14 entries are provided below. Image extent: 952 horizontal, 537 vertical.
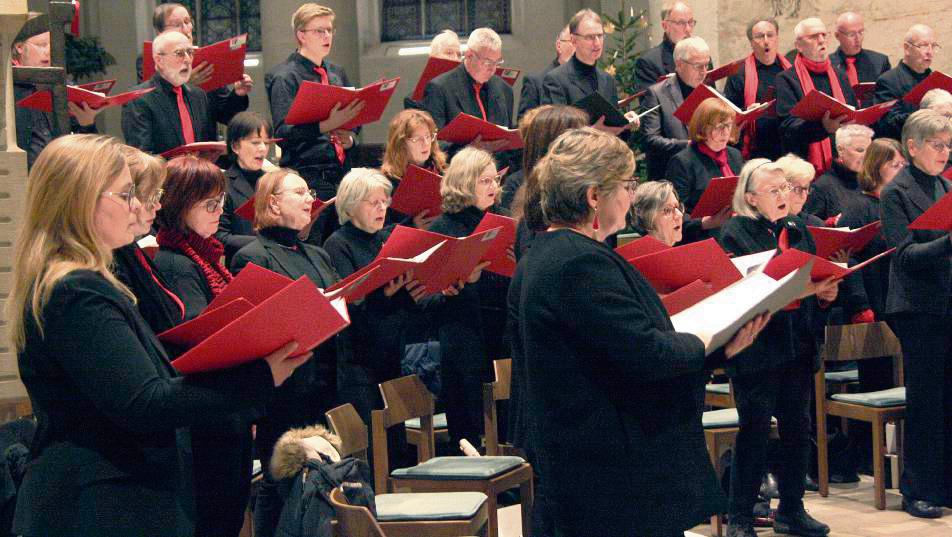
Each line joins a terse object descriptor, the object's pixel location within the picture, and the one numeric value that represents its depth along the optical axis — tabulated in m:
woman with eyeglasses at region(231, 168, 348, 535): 8.86
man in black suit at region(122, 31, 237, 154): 12.21
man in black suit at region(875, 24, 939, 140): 15.05
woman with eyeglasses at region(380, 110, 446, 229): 12.36
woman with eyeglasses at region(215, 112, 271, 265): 11.62
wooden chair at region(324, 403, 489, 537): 8.28
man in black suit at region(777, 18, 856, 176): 14.42
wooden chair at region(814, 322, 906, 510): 12.62
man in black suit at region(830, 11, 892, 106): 16.02
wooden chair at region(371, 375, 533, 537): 9.33
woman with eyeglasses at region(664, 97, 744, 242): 12.99
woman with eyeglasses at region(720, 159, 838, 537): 10.64
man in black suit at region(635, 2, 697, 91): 15.82
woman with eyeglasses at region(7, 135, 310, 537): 4.76
